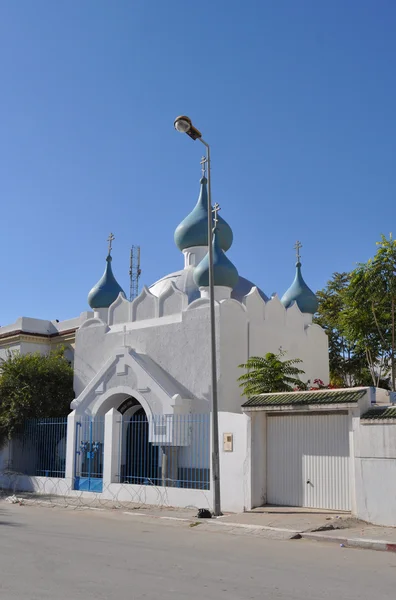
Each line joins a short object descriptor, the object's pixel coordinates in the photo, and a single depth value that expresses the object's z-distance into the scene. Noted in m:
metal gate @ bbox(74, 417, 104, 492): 19.67
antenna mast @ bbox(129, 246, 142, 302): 34.28
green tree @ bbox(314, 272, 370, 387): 28.55
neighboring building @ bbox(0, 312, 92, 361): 29.56
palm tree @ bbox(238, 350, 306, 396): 17.75
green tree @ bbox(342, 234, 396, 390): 21.71
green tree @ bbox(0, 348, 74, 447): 22.50
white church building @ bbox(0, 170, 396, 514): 14.33
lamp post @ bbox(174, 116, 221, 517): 14.41
